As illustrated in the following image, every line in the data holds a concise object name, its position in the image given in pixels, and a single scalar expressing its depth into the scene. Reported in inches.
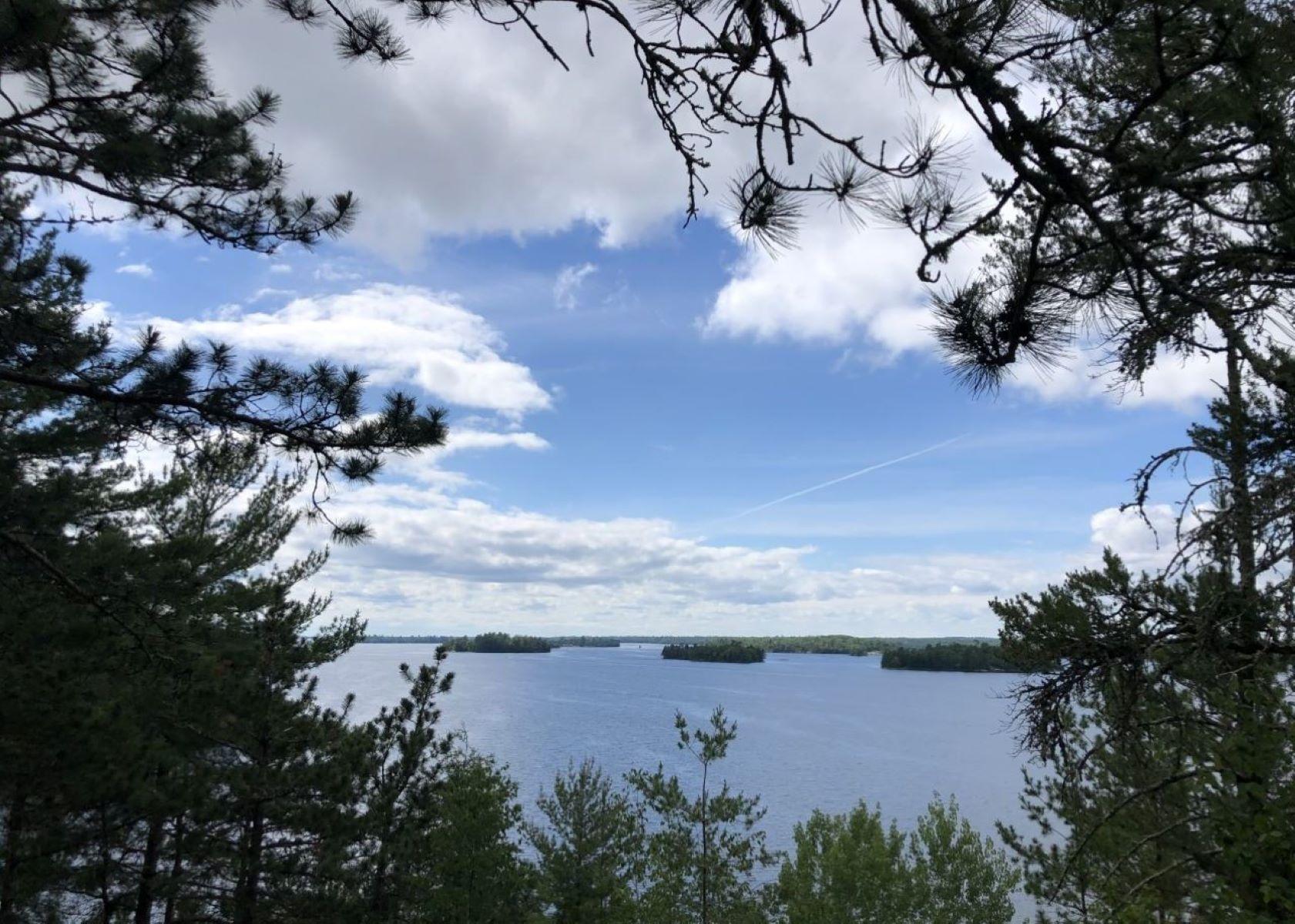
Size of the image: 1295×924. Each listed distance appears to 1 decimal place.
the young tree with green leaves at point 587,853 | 573.3
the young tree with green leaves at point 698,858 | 607.2
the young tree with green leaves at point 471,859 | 513.7
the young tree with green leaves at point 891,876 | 756.6
